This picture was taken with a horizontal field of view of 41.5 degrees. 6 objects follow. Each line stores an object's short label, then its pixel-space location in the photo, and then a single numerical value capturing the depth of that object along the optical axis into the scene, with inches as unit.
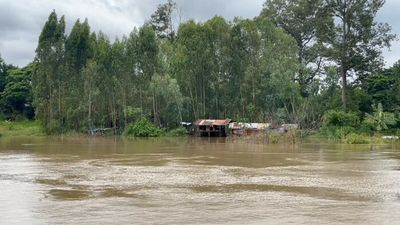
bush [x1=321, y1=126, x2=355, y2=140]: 1803.6
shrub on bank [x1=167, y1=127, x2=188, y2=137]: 2150.6
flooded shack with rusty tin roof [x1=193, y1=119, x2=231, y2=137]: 2142.0
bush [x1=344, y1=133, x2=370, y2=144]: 1616.6
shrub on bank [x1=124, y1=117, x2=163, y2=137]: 2135.8
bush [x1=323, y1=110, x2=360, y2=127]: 1936.5
